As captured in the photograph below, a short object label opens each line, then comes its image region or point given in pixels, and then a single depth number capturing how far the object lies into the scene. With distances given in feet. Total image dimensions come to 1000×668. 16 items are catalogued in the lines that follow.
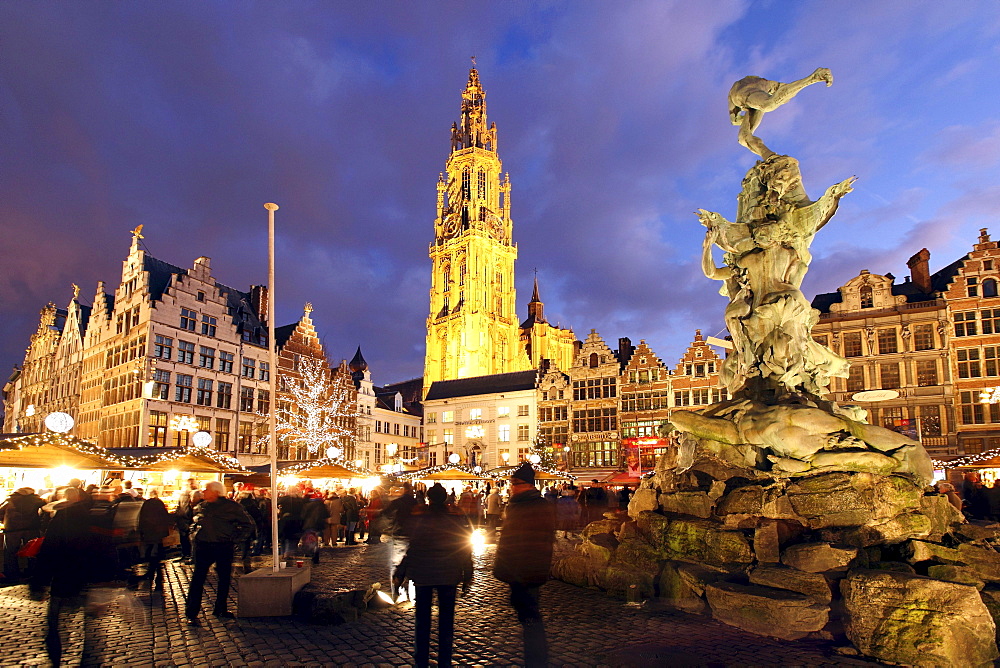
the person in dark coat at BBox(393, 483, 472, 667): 19.69
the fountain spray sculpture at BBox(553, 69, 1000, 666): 22.50
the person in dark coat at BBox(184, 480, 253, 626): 27.81
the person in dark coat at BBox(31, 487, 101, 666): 22.08
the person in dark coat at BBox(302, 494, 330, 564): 49.69
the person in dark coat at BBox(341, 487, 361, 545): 67.15
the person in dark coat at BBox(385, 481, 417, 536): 47.67
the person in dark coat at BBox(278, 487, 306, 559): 52.70
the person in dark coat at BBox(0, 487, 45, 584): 38.70
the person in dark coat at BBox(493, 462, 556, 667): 19.38
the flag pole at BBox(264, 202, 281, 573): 30.27
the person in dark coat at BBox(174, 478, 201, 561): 52.20
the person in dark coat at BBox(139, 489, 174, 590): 34.76
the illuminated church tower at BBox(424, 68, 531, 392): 322.14
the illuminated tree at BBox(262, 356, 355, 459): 150.00
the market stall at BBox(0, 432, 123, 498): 52.24
